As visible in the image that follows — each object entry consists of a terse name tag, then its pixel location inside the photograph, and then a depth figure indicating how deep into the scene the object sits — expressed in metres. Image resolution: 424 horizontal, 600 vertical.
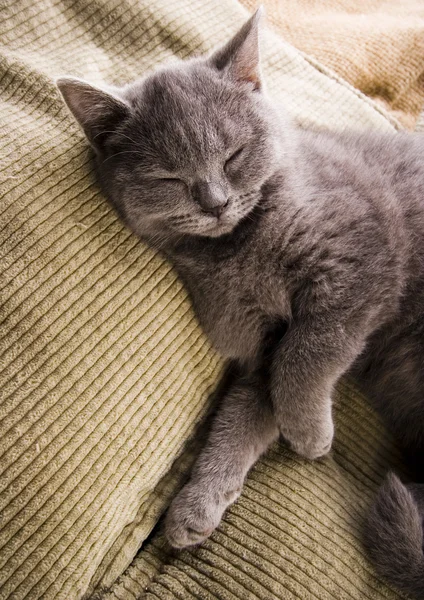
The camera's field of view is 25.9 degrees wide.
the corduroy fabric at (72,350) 0.35
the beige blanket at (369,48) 0.51
